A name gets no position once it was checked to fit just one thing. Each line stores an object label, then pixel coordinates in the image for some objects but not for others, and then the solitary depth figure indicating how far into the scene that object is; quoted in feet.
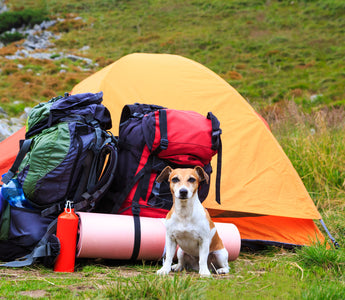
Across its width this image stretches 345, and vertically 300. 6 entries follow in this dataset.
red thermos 10.00
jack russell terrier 9.70
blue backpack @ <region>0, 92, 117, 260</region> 10.47
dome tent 13.64
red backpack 11.60
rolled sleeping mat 10.26
